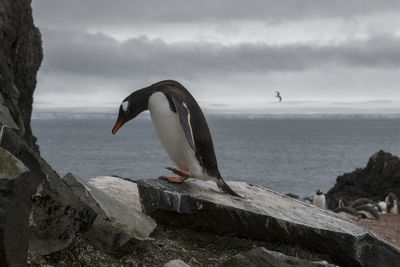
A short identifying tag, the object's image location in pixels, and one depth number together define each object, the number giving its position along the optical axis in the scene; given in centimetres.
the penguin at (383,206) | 2357
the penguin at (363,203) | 2261
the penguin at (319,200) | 2206
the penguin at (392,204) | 2377
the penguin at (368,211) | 1831
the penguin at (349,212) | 1836
